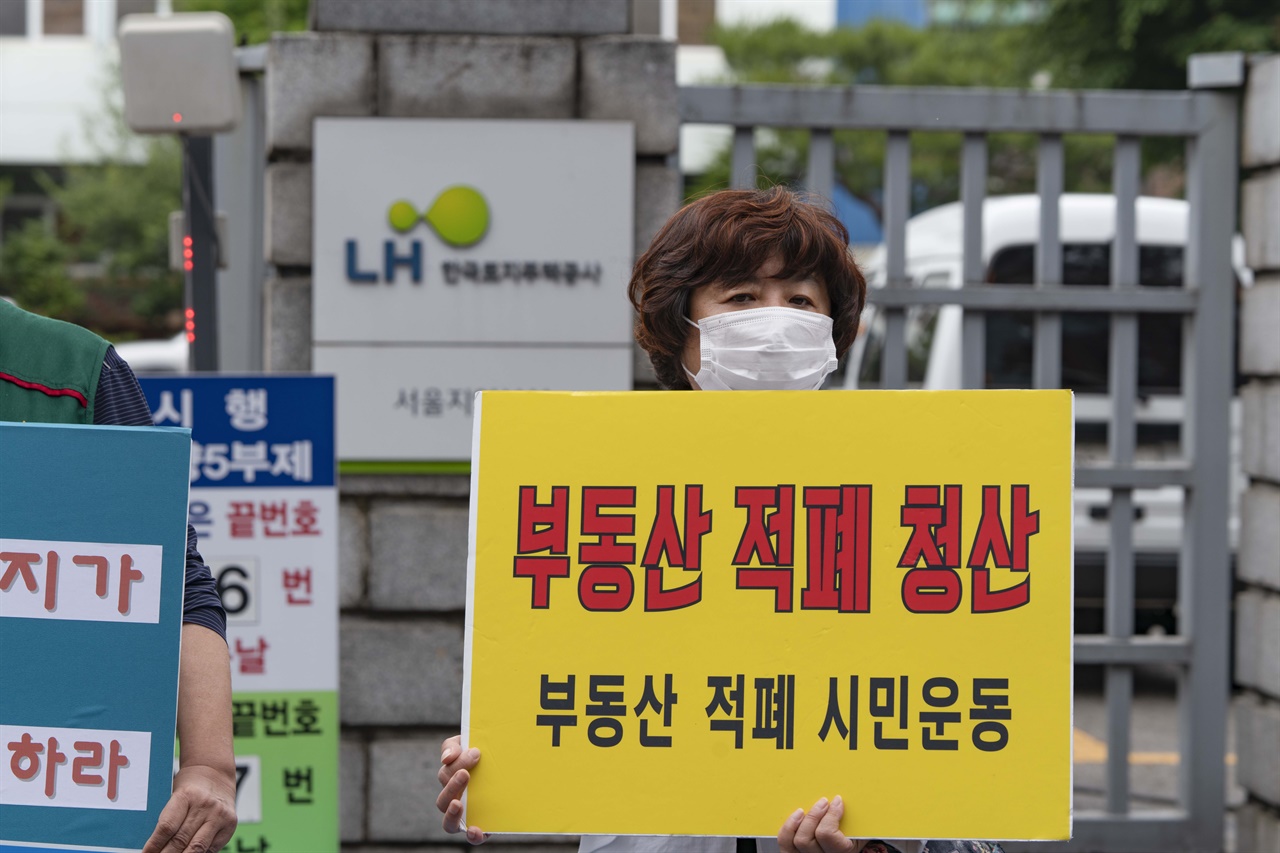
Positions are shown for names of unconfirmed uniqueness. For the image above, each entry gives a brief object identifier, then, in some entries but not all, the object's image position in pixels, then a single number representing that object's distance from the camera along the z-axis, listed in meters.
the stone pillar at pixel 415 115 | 8.14
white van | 14.45
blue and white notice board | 6.38
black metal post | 7.57
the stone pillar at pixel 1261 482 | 8.41
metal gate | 8.46
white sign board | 8.12
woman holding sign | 4.17
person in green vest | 3.72
